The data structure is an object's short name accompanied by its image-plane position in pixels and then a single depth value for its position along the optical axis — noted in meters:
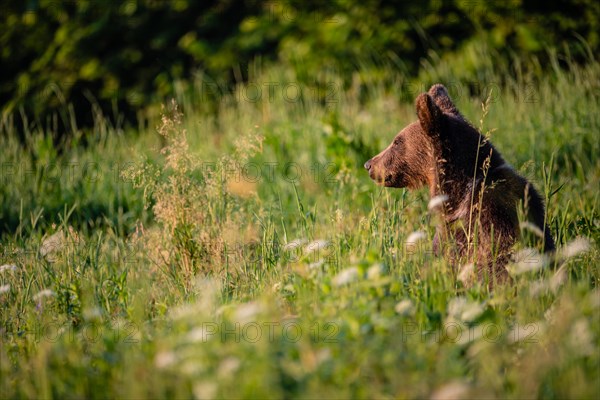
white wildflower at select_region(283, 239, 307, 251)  8.77
